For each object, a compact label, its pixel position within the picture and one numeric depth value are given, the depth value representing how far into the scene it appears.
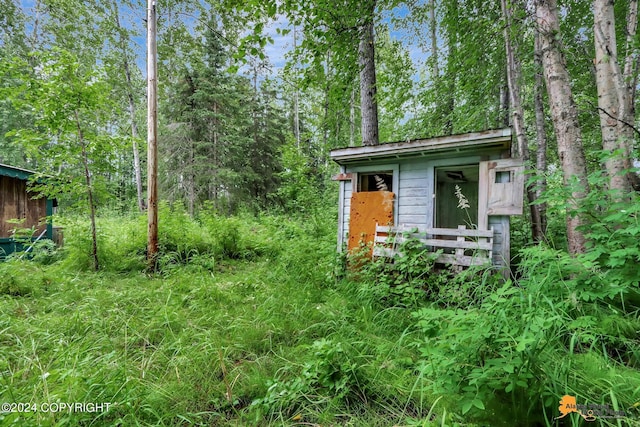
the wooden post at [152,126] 5.01
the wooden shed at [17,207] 5.68
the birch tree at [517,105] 5.08
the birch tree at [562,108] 3.00
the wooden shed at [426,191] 3.44
